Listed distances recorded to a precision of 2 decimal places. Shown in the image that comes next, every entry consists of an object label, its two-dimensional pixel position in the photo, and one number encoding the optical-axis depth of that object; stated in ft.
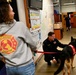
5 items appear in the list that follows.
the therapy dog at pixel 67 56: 5.86
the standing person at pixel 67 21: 26.17
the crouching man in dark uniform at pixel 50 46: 7.74
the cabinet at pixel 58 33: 15.37
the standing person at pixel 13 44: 2.75
